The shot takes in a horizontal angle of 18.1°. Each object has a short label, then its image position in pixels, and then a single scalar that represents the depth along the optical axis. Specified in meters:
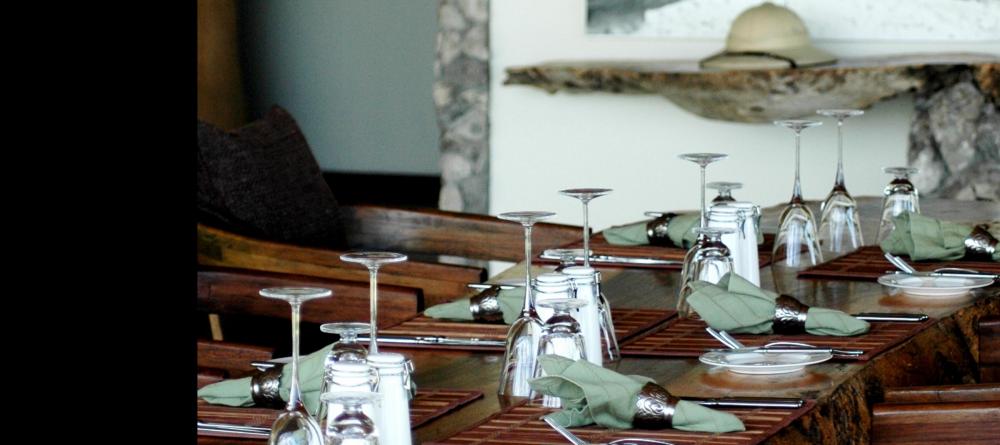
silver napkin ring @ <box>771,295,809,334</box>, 4.15
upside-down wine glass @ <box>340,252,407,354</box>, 3.69
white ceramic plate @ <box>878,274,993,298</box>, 4.41
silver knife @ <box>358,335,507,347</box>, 4.15
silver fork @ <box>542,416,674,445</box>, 3.65
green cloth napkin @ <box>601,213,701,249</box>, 4.85
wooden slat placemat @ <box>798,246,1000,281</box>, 4.62
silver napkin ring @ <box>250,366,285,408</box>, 3.82
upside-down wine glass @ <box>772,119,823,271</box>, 4.71
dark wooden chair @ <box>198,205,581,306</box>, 5.16
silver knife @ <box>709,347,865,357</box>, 4.00
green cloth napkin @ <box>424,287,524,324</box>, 4.24
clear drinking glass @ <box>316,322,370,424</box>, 3.55
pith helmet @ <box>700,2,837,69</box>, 6.41
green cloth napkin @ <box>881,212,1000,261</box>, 4.70
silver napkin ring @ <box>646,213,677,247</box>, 4.90
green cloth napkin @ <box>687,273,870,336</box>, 4.13
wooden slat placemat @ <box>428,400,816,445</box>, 3.67
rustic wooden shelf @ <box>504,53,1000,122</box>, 6.25
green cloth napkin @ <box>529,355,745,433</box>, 3.69
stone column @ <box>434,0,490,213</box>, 7.70
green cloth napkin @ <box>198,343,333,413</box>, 3.77
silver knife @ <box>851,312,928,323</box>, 4.22
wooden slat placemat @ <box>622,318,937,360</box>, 4.08
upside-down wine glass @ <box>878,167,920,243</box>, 4.89
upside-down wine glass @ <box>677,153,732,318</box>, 4.28
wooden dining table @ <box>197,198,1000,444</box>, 3.83
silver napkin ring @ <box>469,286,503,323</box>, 4.27
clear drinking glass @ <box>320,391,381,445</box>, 3.35
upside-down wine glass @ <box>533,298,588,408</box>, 3.80
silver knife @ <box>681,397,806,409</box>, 3.77
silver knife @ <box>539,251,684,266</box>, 4.77
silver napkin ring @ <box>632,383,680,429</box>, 3.70
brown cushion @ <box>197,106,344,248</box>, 5.35
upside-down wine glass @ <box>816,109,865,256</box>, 4.87
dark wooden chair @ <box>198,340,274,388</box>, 4.48
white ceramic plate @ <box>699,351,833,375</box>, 3.93
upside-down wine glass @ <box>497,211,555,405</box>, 3.85
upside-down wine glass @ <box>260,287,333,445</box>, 3.49
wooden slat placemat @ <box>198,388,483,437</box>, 3.78
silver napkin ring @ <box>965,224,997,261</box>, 4.71
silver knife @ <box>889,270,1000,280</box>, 4.47
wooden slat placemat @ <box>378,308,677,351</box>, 4.20
